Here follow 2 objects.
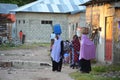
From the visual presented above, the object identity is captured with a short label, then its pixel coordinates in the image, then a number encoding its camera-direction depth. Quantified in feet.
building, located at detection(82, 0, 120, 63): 58.54
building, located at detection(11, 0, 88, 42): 143.74
